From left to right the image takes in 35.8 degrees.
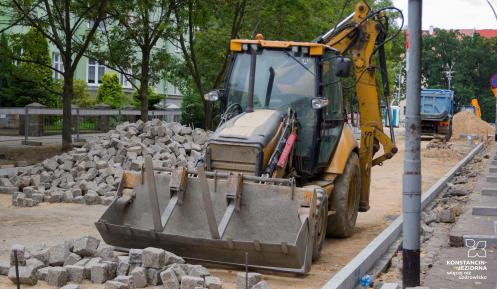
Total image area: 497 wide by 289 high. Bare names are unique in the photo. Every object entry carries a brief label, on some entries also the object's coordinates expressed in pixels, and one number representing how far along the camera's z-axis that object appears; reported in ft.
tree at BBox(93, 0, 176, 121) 81.48
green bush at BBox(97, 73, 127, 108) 147.06
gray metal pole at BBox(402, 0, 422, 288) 24.98
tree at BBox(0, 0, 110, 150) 73.10
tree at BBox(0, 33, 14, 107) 75.20
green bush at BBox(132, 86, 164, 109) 140.62
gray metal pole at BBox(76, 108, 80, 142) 95.61
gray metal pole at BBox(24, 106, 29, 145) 85.35
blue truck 155.93
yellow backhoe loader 28.76
